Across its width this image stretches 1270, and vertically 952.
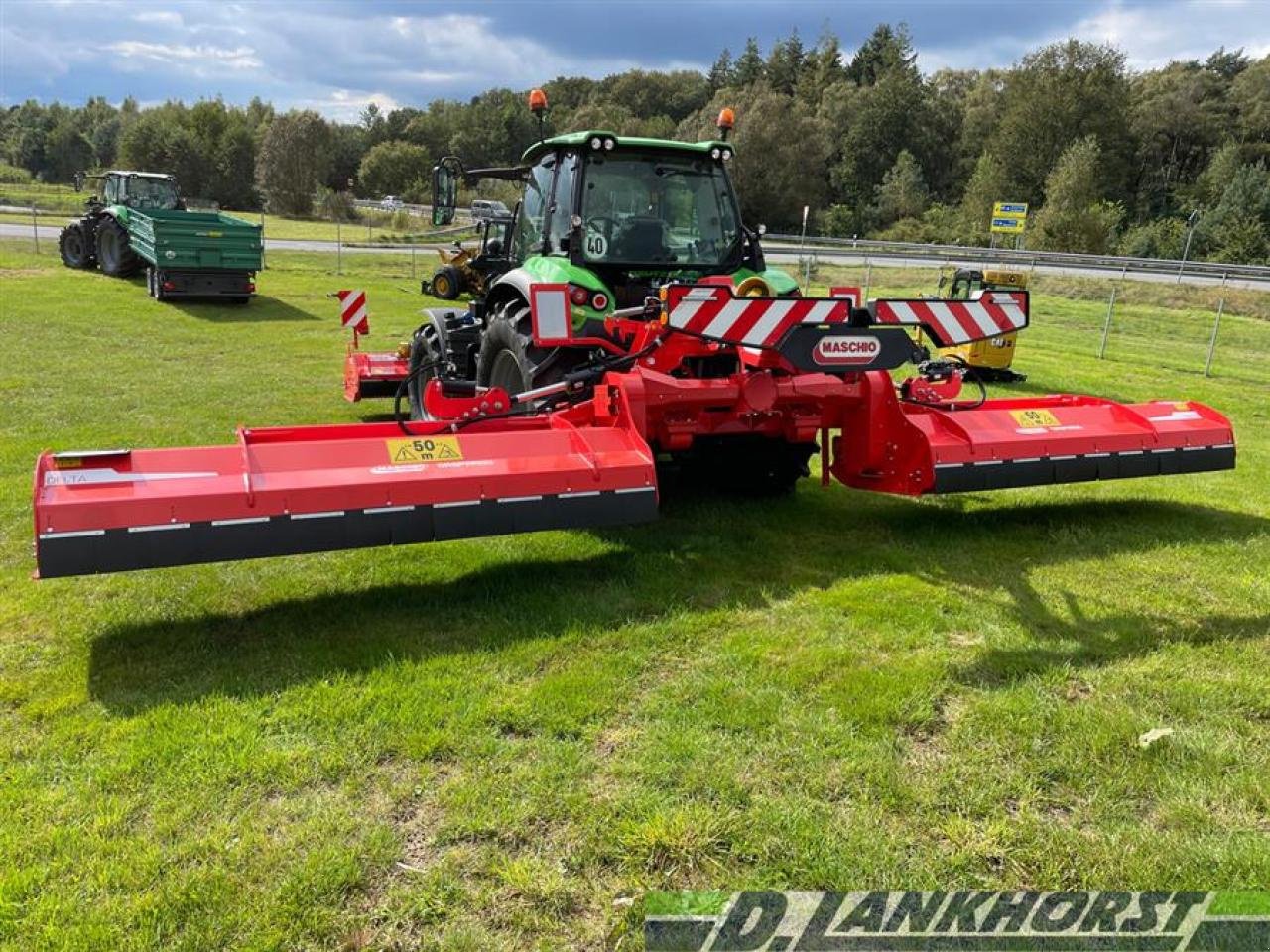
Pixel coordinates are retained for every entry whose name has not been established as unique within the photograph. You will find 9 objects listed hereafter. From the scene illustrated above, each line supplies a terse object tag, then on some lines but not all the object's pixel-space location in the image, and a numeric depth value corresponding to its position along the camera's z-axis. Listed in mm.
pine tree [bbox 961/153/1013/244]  53438
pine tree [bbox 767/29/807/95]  92000
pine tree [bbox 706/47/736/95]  96250
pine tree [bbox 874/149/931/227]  60438
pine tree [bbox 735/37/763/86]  94062
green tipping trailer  16094
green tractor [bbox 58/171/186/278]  19031
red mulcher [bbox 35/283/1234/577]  3691
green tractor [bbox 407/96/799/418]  5543
